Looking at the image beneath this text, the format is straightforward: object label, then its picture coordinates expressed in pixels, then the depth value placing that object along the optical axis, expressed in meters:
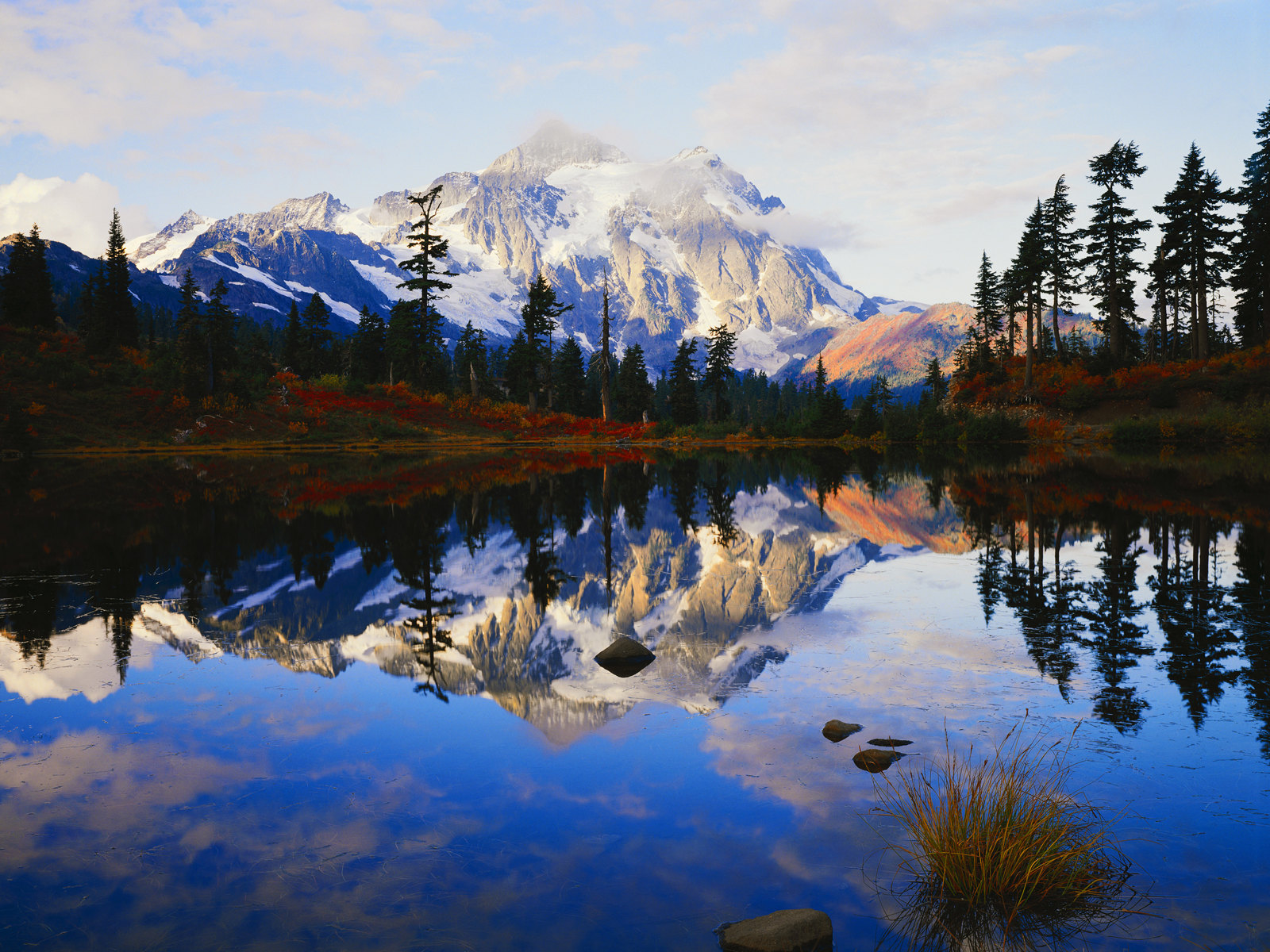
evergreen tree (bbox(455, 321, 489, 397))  87.62
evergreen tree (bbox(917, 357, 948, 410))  78.38
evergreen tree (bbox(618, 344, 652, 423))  93.18
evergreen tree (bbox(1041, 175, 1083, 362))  63.81
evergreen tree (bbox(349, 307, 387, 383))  88.12
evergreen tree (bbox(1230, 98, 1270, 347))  52.84
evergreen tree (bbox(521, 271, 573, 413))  78.12
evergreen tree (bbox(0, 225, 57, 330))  60.88
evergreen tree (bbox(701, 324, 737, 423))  98.88
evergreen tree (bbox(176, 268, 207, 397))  54.94
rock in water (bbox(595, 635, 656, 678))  10.20
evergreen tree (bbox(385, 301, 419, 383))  70.19
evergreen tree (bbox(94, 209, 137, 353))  68.50
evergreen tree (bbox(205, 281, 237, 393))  57.94
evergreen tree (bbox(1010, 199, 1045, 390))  64.44
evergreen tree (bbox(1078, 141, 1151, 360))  56.53
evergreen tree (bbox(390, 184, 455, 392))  66.50
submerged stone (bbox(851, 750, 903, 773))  6.98
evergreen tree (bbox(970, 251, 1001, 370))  84.06
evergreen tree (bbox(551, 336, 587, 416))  93.06
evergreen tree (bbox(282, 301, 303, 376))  90.06
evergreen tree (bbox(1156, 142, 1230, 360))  52.69
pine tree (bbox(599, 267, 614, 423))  77.81
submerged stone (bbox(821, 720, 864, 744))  7.75
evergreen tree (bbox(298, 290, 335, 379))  89.12
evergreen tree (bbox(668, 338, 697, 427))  93.50
